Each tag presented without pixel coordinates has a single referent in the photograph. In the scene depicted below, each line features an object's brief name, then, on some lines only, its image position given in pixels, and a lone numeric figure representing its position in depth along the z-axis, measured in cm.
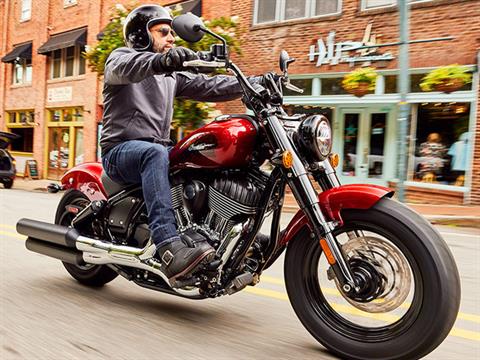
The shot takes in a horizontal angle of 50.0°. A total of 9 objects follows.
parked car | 1610
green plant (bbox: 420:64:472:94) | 1121
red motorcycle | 235
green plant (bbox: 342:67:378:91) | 1262
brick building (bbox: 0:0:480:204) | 1181
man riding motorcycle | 282
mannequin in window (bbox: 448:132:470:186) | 1175
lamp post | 948
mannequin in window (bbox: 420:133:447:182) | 1227
